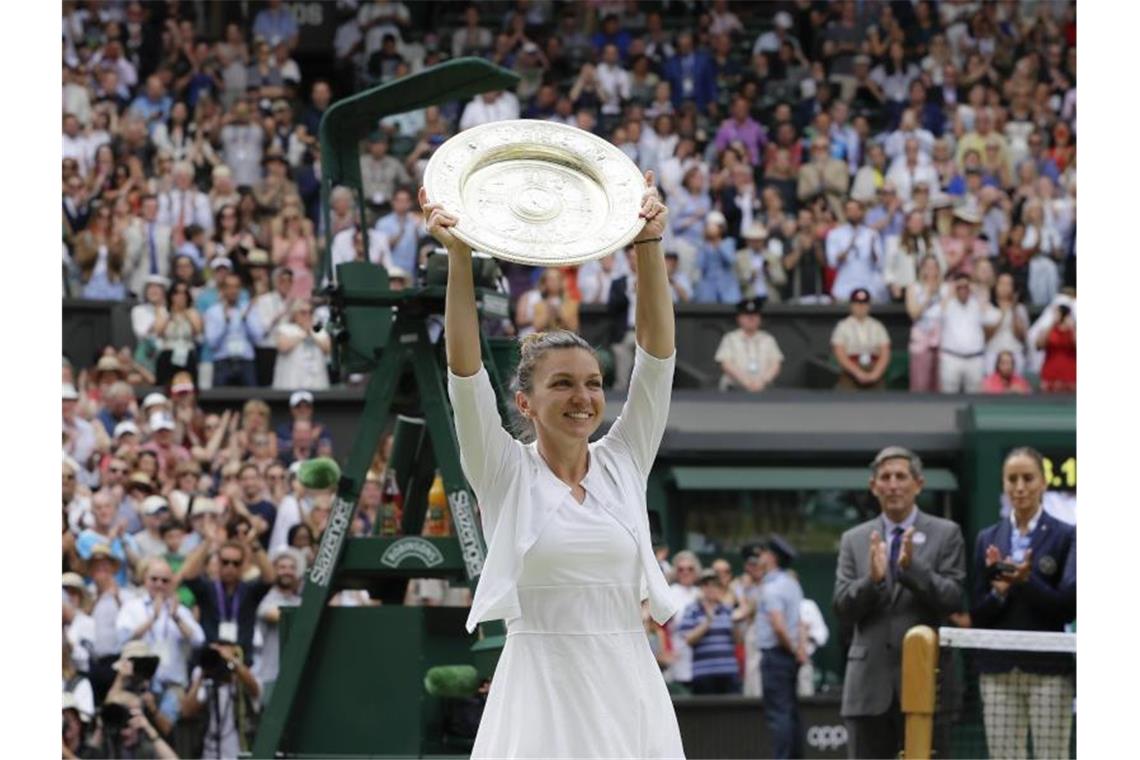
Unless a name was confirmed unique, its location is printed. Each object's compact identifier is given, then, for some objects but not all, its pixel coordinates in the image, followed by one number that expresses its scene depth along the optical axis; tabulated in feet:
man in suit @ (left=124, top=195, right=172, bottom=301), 59.93
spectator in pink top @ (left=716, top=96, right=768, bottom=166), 69.36
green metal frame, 27.73
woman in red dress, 59.16
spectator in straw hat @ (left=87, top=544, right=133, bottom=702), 39.29
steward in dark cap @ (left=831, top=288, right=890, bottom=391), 59.67
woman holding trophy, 16.96
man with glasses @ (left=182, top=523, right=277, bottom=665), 40.45
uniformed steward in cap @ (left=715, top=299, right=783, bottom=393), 59.47
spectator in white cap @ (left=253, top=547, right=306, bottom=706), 39.40
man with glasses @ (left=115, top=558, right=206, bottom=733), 39.45
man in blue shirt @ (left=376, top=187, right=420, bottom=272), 60.08
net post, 26.94
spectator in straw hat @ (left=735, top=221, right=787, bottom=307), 62.64
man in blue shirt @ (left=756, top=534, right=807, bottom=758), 40.45
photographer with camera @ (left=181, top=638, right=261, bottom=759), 38.37
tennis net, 28.27
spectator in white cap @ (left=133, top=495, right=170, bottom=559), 44.52
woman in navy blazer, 28.43
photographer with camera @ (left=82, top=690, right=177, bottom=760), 37.63
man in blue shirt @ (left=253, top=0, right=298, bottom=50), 74.64
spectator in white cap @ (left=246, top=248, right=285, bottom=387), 57.11
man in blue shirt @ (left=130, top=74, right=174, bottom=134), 67.82
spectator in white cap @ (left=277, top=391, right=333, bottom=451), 53.57
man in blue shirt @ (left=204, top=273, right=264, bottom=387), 56.59
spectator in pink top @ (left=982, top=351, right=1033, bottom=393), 59.62
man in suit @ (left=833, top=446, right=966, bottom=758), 29.86
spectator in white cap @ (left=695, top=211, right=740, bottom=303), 62.18
